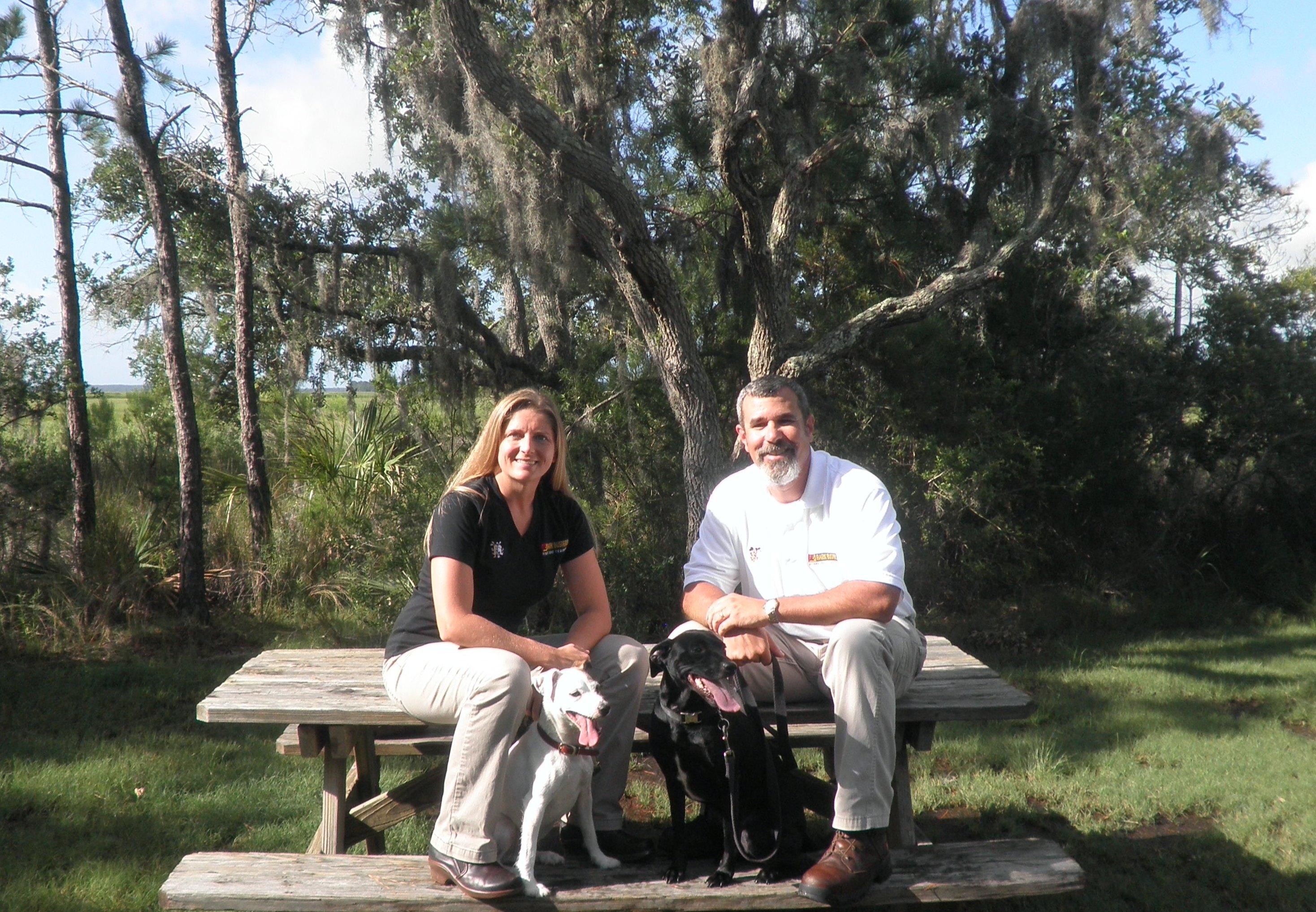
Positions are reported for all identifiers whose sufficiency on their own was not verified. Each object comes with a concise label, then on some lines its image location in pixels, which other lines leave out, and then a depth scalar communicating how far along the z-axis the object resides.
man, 2.67
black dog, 2.66
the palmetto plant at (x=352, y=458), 7.54
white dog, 2.62
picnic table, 2.61
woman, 2.63
